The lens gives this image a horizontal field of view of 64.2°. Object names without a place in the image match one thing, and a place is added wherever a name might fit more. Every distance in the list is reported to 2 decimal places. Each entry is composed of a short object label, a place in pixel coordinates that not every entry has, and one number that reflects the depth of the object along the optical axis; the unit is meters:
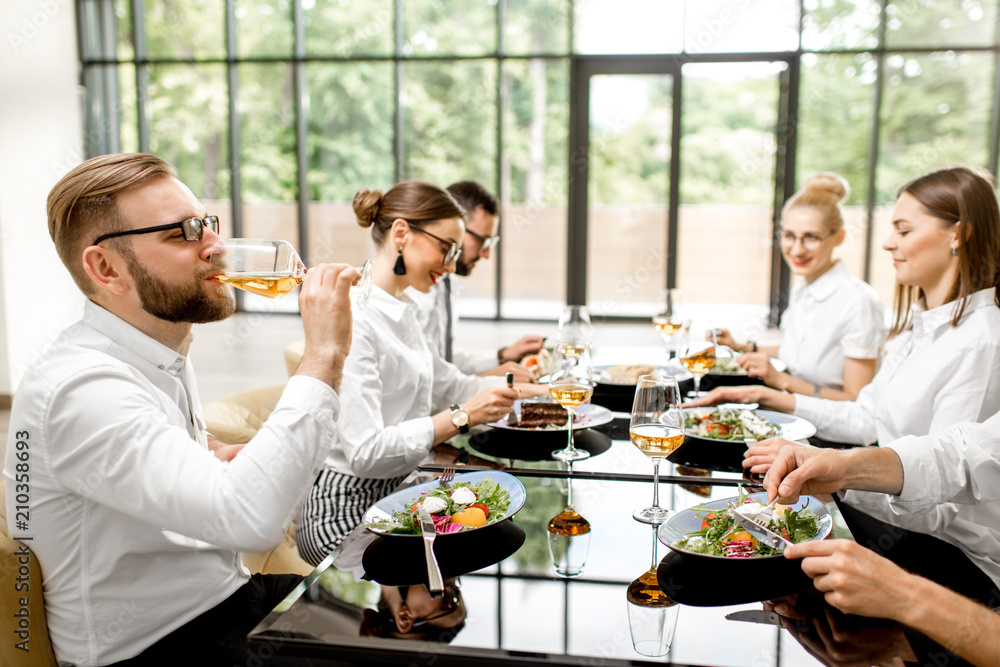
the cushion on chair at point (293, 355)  2.81
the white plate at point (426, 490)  1.39
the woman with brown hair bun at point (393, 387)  1.90
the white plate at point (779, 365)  2.92
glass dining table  1.00
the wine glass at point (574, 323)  2.66
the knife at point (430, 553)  1.15
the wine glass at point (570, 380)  1.74
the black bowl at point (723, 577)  1.14
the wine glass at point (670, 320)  2.90
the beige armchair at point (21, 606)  1.19
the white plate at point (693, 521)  1.30
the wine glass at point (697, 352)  2.23
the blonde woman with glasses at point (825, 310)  2.96
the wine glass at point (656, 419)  1.42
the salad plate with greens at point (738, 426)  1.93
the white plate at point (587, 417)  2.00
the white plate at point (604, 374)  2.57
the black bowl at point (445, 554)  1.22
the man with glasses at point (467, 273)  3.13
